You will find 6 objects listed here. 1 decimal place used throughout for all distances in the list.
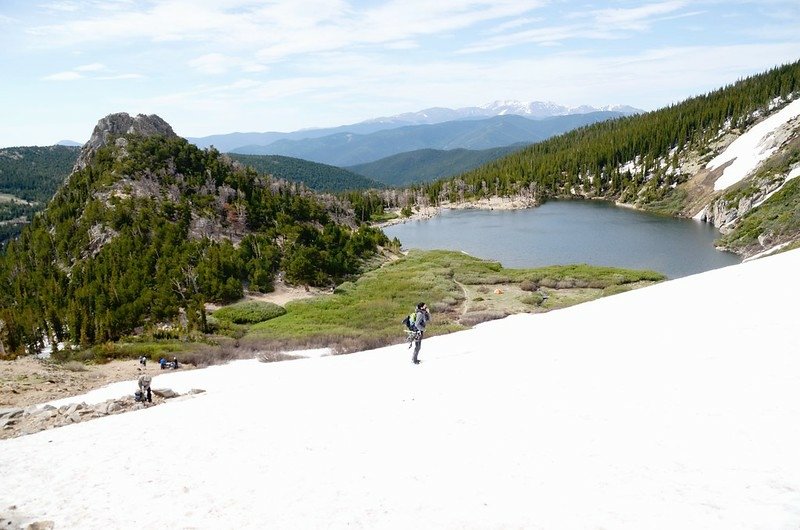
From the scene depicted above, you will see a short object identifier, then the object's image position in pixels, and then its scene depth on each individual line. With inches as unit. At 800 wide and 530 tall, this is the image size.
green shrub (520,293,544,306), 1872.8
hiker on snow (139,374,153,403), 813.2
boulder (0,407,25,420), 757.3
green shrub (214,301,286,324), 1932.8
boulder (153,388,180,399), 874.8
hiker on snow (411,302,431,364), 830.5
